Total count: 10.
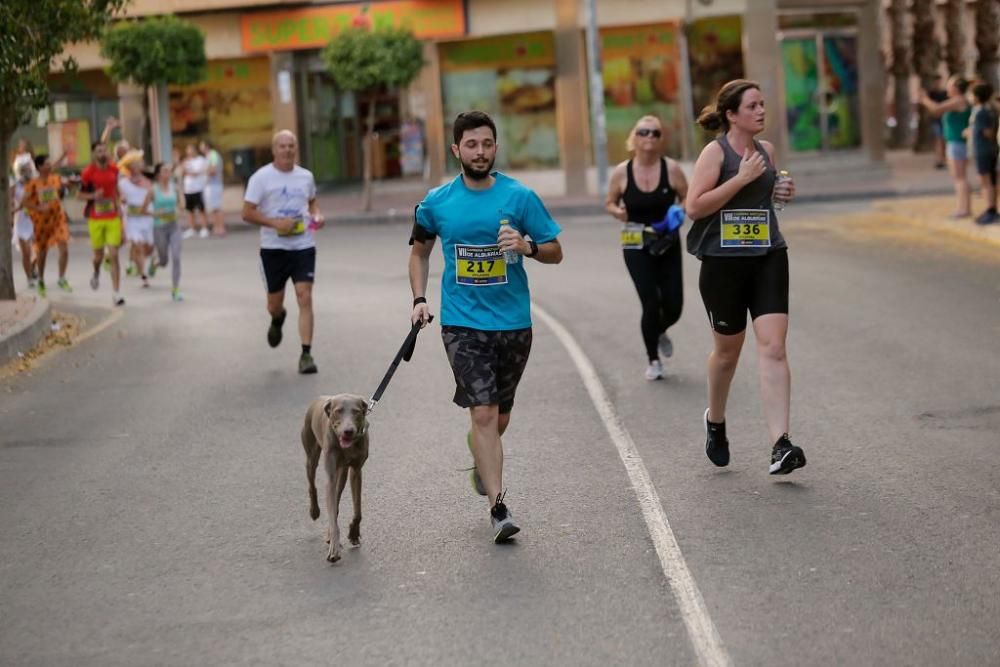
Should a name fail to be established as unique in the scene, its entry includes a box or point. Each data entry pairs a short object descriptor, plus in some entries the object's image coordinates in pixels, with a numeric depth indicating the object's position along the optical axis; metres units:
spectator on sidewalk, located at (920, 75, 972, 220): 23.39
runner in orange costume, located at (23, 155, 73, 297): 21.45
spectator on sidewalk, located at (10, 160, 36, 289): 22.09
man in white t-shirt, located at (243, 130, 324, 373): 12.98
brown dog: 6.86
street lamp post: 35.94
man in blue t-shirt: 7.26
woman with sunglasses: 11.59
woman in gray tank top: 8.12
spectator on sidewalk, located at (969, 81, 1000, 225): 22.55
